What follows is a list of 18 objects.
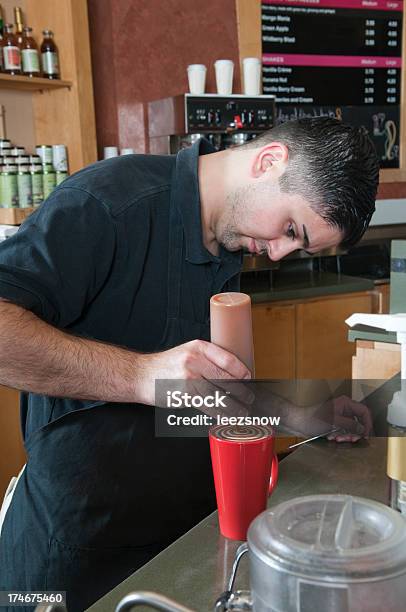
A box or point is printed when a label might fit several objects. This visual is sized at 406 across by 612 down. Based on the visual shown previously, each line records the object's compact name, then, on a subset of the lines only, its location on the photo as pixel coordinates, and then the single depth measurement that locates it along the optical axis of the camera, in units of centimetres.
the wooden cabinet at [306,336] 299
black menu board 335
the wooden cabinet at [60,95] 268
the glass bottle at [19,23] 267
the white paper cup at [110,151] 289
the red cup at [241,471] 84
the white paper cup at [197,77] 291
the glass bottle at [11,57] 257
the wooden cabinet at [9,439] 249
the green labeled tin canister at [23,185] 259
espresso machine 279
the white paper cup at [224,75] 292
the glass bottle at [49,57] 268
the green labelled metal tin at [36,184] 262
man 104
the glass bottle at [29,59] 262
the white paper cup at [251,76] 305
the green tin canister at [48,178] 266
